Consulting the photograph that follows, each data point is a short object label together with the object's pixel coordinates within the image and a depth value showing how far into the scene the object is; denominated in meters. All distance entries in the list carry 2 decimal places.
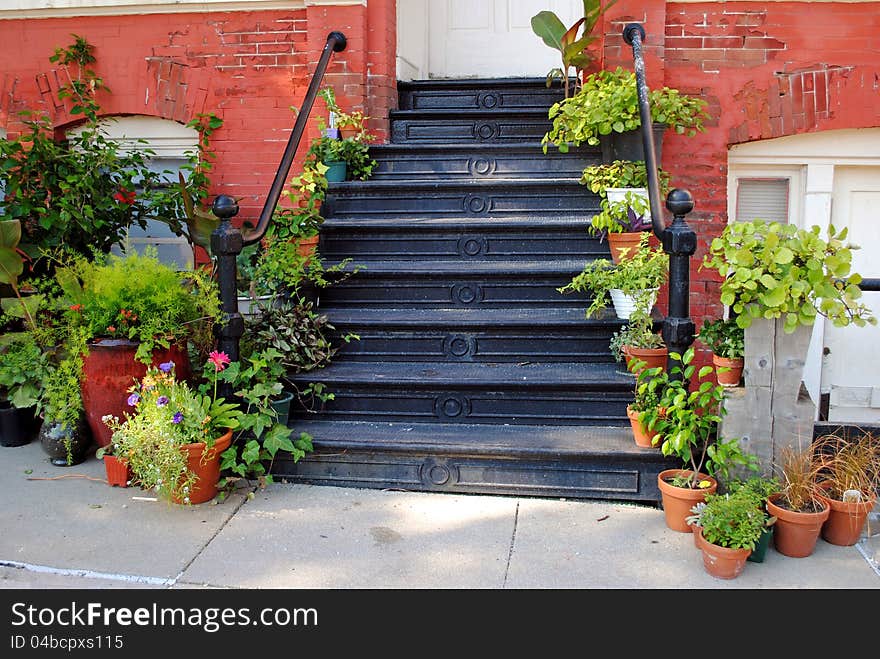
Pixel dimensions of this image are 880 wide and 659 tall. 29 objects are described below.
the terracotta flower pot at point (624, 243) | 4.41
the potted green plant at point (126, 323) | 3.89
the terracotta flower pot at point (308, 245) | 5.10
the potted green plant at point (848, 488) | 3.25
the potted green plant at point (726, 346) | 3.59
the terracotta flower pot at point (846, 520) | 3.24
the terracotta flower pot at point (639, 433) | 3.64
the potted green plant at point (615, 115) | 4.76
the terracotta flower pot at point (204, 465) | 3.55
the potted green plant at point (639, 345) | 3.89
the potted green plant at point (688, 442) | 3.37
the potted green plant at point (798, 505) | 3.17
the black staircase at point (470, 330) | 3.76
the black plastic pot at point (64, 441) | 4.11
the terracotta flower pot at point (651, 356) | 3.89
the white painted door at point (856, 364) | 5.62
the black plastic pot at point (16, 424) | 4.43
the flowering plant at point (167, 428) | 3.53
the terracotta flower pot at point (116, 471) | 3.84
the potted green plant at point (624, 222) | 4.44
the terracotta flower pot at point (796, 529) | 3.15
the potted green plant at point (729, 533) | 3.02
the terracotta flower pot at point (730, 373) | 3.59
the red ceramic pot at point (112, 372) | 3.90
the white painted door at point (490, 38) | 6.26
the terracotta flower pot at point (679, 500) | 3.32
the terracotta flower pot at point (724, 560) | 3.01
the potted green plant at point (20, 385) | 4.32
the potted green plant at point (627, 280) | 4.09
